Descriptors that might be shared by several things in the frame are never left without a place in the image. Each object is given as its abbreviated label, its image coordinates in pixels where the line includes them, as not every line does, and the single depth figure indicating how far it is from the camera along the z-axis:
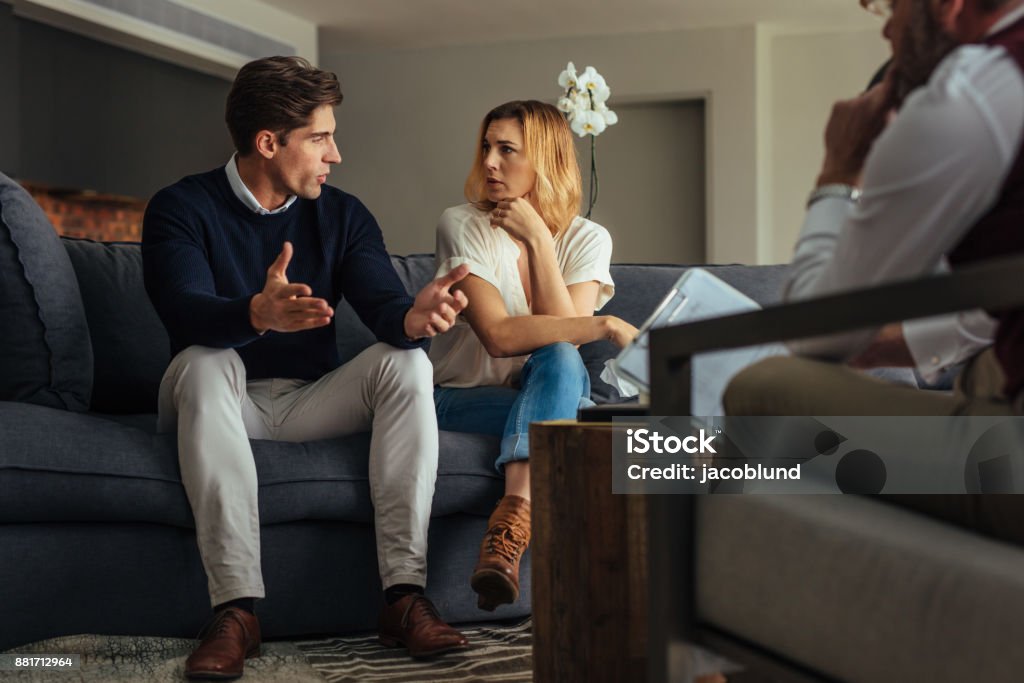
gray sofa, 1.81
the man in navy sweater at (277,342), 1.82
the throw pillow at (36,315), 2.08
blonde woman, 2.13
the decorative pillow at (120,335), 2.43
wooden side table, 1.45
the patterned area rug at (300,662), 1.73
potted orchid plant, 2.80
